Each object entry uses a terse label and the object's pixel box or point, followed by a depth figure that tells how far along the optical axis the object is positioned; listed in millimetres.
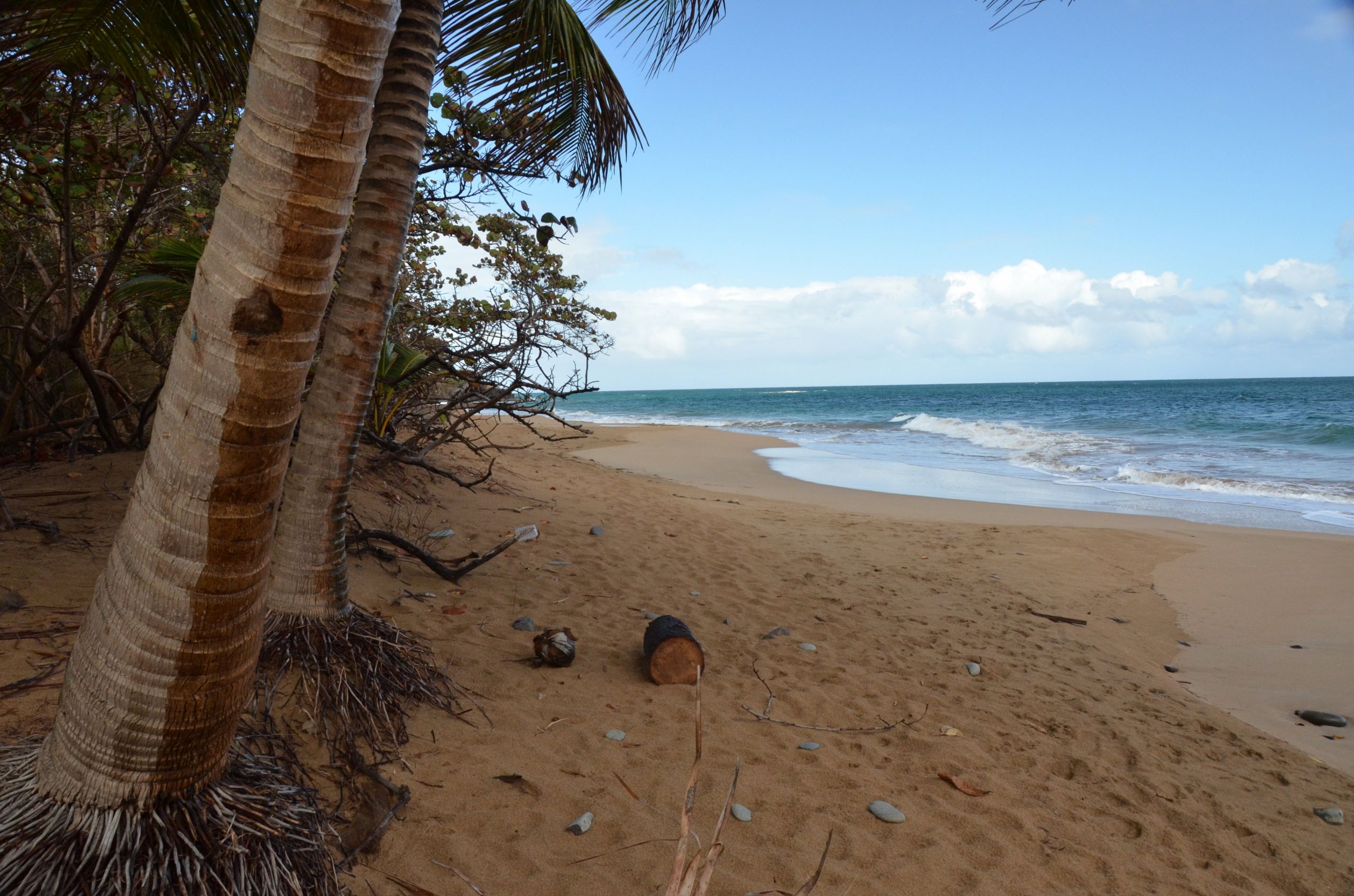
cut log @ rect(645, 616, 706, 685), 4344
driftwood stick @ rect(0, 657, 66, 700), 2758
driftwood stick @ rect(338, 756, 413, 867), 2642
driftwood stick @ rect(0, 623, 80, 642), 3205
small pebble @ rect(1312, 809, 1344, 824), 3382
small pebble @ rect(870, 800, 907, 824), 3182
